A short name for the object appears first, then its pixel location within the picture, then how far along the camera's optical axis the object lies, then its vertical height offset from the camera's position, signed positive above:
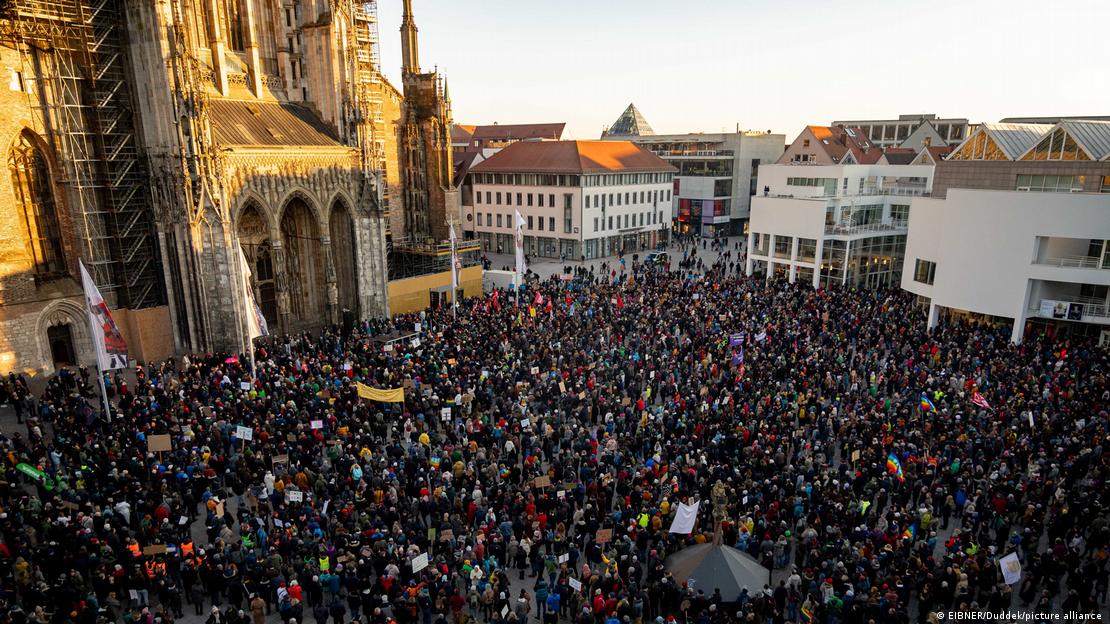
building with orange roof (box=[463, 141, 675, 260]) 56.16 -3.34
